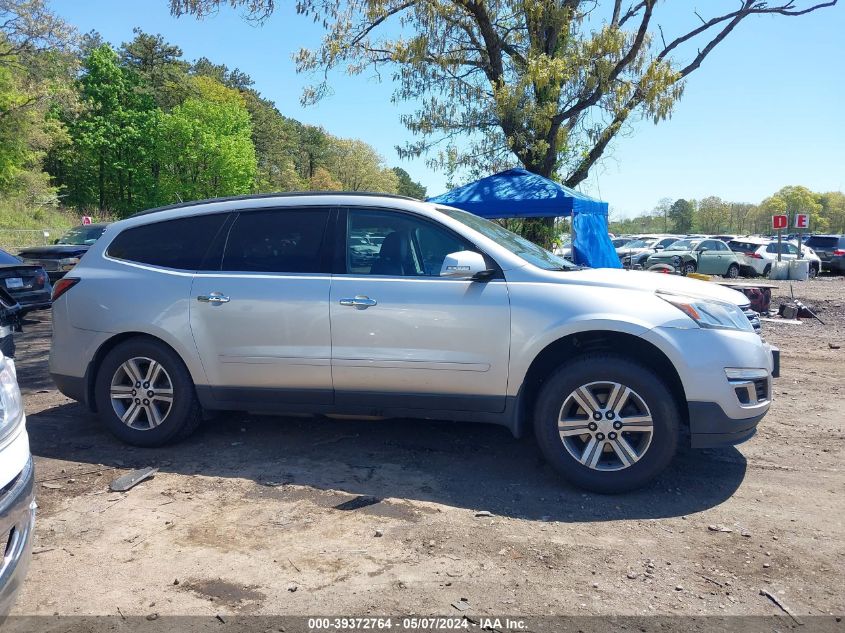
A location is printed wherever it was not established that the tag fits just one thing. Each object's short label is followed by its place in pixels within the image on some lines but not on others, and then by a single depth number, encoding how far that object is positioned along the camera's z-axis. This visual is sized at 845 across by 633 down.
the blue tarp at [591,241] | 11.25
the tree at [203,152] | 52.81
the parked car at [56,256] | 14.30
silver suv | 4.01
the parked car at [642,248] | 28.31
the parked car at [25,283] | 11.04
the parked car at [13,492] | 2.26
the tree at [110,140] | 51.88
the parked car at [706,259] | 24.64
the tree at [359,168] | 83.81
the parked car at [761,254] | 25.19
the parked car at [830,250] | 27.08
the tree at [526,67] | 12.06
